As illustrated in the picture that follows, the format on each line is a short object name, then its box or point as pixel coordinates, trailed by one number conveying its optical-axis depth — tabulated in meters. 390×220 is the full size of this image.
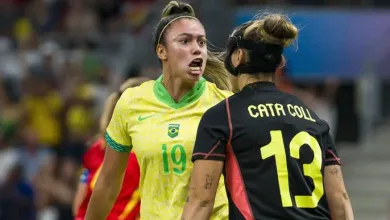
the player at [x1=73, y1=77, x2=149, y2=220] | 16.00
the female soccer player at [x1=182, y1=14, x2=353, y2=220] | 11.23
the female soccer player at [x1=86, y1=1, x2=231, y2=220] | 13.18
